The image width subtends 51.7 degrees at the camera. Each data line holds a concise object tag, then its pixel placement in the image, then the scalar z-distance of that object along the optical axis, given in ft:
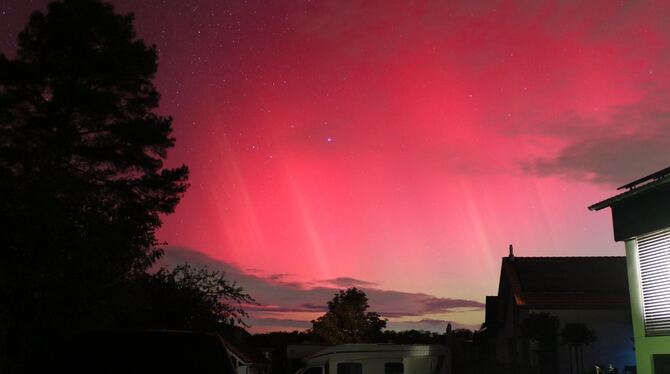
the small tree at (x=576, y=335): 89.86
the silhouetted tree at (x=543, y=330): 94.73
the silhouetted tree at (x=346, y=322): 176.76
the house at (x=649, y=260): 42.60
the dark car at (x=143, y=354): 19.66
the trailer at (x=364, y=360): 77.92
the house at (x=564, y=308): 98.89
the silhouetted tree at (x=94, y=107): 82.99
